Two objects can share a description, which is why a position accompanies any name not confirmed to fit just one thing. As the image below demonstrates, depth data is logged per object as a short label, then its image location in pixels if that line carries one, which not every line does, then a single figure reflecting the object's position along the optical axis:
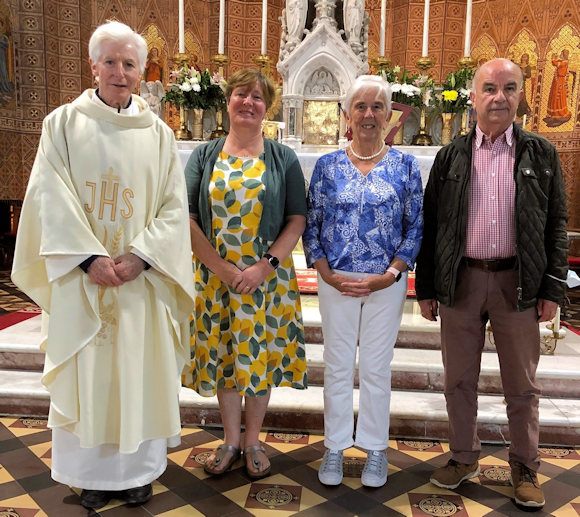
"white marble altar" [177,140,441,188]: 4.52
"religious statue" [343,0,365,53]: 5.05
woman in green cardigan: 2.42
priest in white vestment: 2.14
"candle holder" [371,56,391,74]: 5.04
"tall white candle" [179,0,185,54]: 4.95
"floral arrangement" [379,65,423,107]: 4.84
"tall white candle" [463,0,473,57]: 4.99
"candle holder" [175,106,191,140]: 5.03
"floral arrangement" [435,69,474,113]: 4.81
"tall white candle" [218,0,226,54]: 4.86
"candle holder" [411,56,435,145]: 5.00
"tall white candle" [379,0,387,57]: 5.09
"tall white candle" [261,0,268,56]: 5.07
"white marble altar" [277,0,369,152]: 5.07
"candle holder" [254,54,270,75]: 5.02
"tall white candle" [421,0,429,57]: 4.98
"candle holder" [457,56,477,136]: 4.94
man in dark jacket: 2.31
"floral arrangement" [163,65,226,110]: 4.82
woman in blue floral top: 2.41
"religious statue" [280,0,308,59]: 5.10
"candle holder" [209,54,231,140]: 4.92
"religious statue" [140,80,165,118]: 5.30
